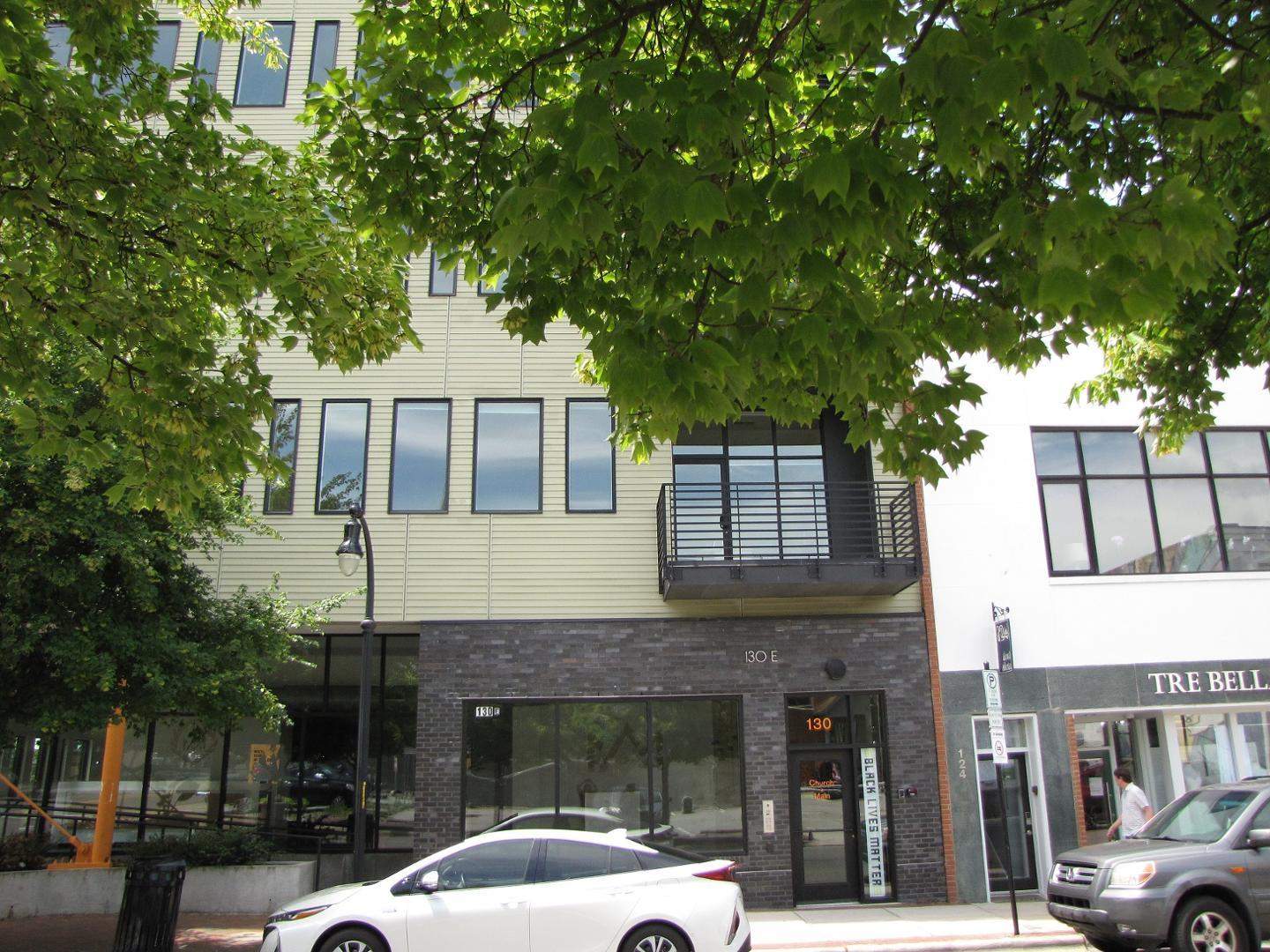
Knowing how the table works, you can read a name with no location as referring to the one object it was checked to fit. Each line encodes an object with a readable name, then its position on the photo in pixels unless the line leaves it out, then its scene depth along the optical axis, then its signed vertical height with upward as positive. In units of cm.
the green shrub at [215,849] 1413 -101
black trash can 1022 -130
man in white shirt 1273 -53
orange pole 1416 -31
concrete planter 1353 -151
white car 947 -124
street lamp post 1220 +125
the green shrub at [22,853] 1409 -105
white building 1534 +239
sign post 1270 +59
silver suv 960 -117
